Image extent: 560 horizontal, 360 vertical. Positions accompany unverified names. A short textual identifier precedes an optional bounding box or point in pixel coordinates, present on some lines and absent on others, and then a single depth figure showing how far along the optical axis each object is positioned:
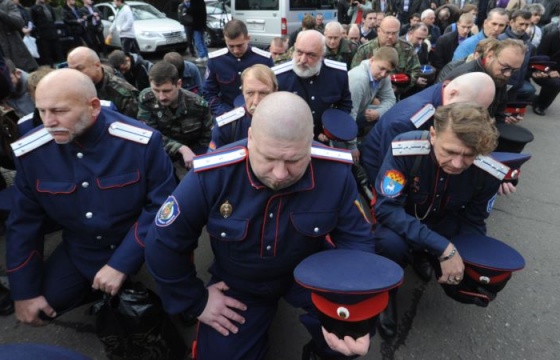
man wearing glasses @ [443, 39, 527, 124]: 3.11
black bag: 1.83
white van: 9.45
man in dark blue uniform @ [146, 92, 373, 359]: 1.56
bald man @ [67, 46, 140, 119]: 3.18
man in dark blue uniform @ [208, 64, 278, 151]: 2.67
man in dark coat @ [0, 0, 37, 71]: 4.80
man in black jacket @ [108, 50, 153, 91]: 4.60
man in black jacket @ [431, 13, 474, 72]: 5.69
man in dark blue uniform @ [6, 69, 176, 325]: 1.85
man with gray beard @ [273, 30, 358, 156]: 3.31
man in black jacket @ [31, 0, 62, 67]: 7.76
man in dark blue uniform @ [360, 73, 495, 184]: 2.52
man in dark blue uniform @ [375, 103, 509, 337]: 1.93
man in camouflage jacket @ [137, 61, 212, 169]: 3.01
